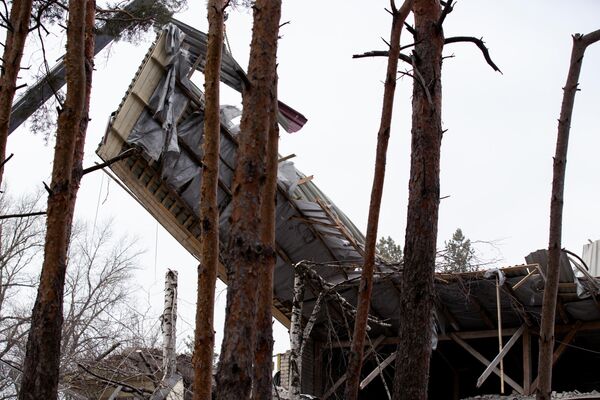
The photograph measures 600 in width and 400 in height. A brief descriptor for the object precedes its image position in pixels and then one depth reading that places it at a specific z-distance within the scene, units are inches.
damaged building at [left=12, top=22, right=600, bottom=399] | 515.5
